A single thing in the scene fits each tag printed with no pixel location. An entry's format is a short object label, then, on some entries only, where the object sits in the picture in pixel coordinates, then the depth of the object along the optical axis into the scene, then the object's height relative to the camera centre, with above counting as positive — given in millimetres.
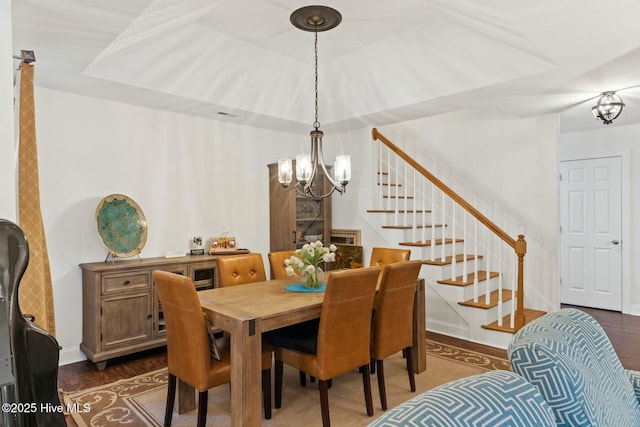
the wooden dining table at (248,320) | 2135 -626
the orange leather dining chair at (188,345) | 2227 -769
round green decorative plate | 3670 -117
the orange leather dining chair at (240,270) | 3250 -487
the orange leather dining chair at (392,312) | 2758 -727
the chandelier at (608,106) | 3721 +959
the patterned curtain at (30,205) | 2201 +51
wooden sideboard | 3398 -844
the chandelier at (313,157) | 2928 +413
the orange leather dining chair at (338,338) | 2383 -814
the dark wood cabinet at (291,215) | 4953 -50
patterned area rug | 2611 -1362
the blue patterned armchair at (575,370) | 1133 -501
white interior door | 5227 -323
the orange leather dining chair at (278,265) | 3623 -484
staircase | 4094 -486
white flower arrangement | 2924 -363
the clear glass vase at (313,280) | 2979 -515
